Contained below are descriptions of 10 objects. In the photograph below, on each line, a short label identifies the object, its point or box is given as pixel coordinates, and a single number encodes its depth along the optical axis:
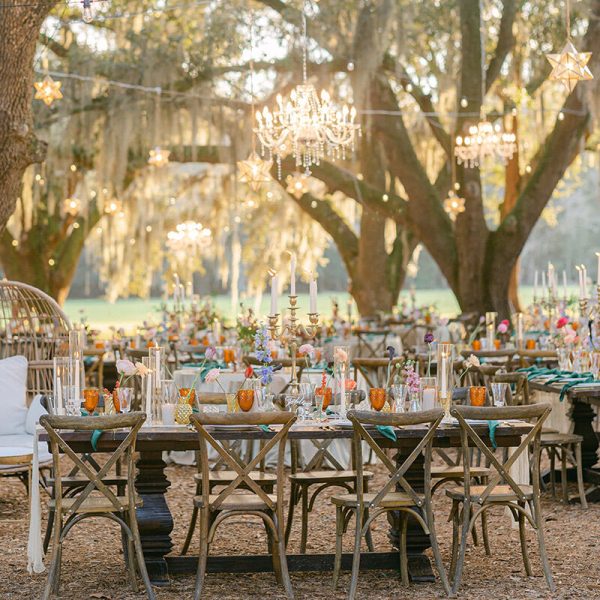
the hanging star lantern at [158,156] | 14.38
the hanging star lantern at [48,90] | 10.98
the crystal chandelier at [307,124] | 11.56
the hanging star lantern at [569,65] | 8.51
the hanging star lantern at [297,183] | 14.71
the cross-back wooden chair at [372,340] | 12.55
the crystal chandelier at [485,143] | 13.30
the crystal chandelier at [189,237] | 18.20
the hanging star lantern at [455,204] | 14.28
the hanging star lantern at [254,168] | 12.72
